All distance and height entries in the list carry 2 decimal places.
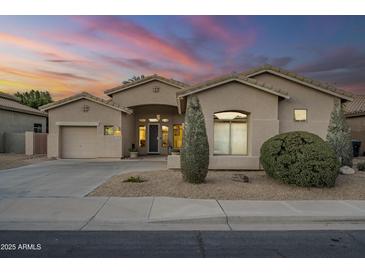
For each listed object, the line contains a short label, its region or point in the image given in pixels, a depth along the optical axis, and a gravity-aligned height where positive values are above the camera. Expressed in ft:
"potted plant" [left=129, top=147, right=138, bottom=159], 64.54 -4.36
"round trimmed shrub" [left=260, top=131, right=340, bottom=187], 27.66 -2.60
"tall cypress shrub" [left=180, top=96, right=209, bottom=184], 29.43 -1.36
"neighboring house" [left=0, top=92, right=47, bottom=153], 76.02 +3.97
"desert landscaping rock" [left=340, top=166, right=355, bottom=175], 37.63 -4.87
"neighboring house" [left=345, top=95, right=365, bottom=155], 76.89 +4.57
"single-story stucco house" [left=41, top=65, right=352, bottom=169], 40.45 +4.21
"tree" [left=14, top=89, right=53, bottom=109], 152.56 +23.19
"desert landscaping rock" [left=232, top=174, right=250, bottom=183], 31.52 -5.05
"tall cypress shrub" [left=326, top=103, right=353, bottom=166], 39.37 -0.14
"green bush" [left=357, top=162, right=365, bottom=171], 41.96 -4.71
